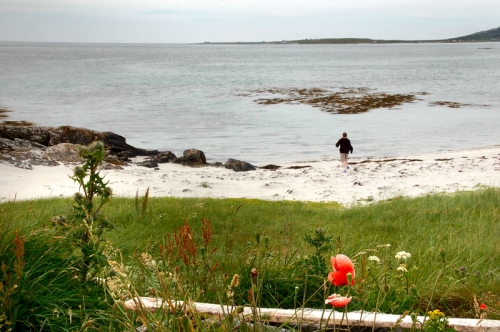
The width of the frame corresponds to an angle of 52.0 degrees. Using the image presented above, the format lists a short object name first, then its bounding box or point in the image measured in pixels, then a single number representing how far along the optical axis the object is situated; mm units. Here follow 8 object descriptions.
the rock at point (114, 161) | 18730
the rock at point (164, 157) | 19983
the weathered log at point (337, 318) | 2852
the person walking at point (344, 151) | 18266
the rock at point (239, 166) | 18750
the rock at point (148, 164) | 18828
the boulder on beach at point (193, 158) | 19662
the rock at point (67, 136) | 21250
